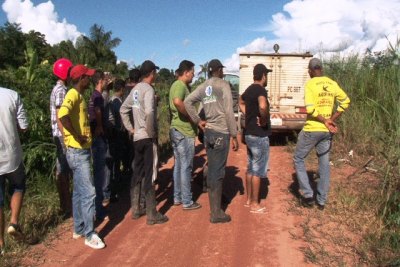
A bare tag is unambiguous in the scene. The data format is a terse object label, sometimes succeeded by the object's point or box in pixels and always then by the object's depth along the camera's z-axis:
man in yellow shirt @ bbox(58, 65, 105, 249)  4.32
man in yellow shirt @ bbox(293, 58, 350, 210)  5.25
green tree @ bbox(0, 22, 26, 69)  39.62
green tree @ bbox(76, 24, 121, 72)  38.41
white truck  10.54
